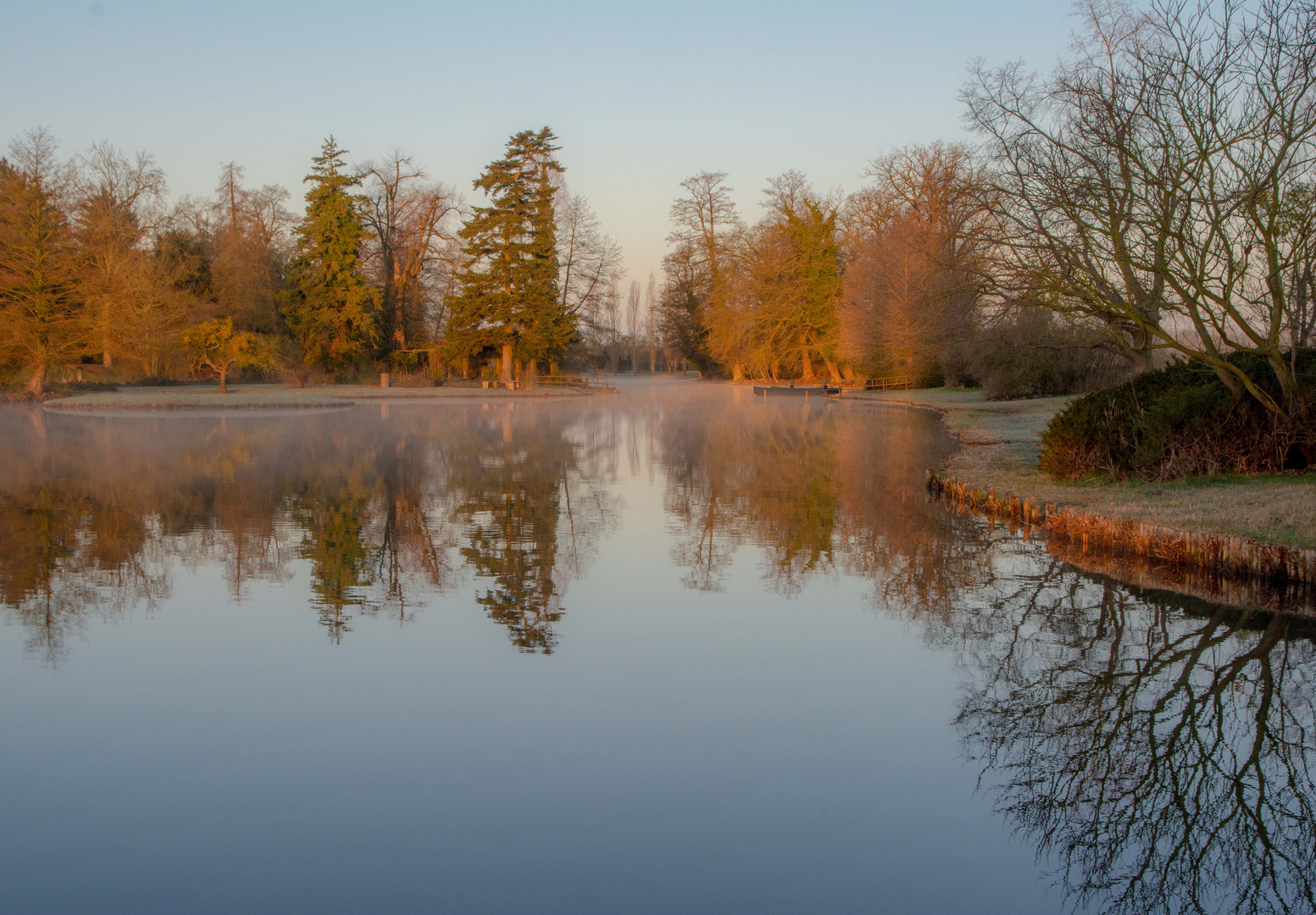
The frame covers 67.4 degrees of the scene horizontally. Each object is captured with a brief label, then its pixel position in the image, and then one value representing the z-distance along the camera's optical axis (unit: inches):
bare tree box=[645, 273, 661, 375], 4536.9
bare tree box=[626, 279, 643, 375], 5359.3
